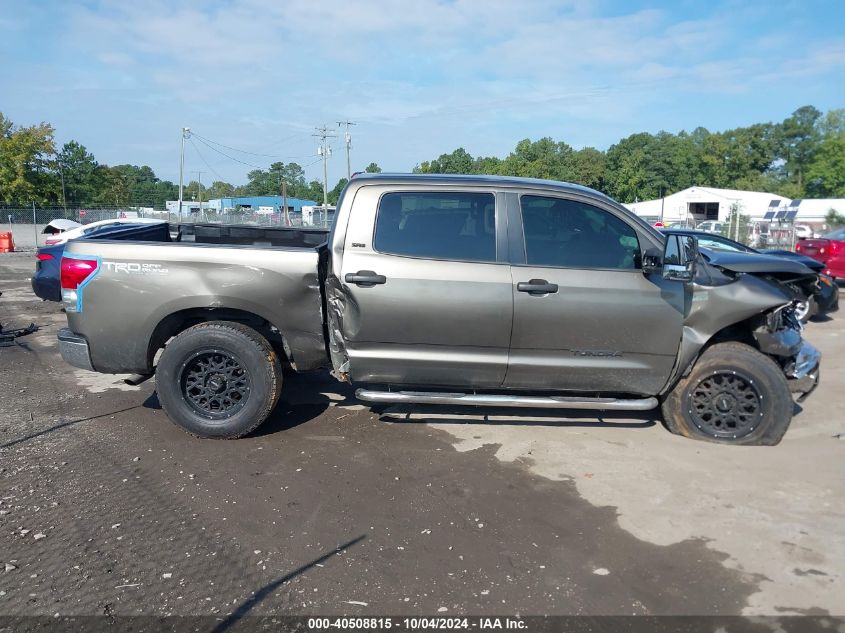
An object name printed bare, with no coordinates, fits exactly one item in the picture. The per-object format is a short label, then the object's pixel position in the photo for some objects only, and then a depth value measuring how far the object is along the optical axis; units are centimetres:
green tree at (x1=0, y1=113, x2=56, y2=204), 4397
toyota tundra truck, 468
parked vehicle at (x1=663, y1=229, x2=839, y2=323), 1008
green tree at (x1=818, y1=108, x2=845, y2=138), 9300
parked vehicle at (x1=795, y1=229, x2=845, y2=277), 1348
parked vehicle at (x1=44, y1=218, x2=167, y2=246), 1324
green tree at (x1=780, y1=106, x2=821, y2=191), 8838
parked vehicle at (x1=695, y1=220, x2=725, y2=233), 2563
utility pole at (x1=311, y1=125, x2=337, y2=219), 5109
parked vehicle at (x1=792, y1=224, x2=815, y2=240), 2268
